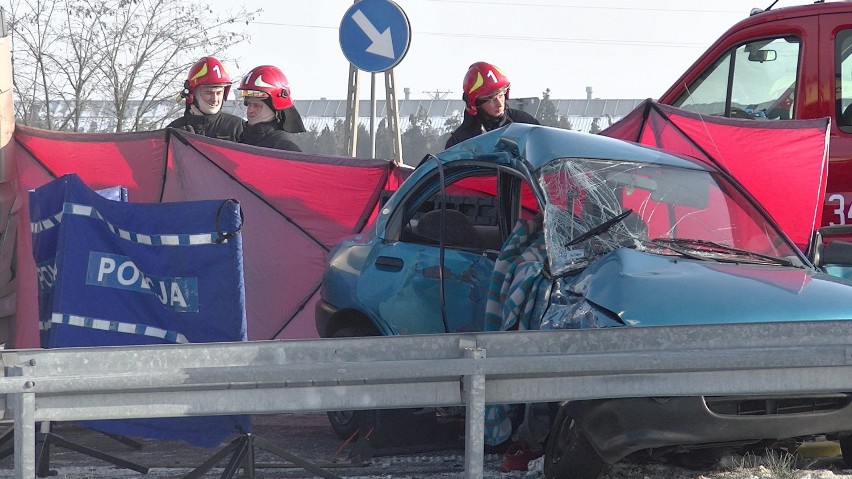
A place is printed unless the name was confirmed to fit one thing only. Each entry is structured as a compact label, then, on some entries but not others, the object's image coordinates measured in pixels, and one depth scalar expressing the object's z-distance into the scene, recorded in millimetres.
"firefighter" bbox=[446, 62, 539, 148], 18266
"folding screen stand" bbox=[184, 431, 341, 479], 10664
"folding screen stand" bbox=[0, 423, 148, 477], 11687
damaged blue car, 9633
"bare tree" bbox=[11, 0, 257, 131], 38250
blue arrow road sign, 21406
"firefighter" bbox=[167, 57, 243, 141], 19547
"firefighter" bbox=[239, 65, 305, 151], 19203
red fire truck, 17109
